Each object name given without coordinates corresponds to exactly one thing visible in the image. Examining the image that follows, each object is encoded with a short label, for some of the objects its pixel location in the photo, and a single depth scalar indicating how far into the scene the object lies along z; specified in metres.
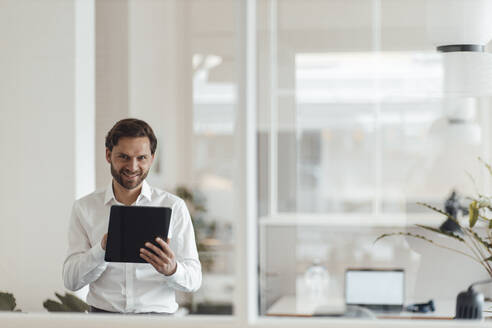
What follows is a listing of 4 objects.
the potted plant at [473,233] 3.42
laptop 7.12
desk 5.29
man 3.65
